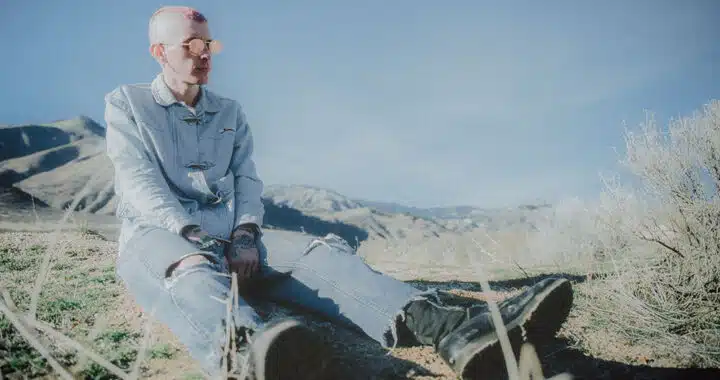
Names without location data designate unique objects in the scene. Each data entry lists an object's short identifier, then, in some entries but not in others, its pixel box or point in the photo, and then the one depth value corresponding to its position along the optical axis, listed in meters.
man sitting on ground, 1.65
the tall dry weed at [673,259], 2.43
